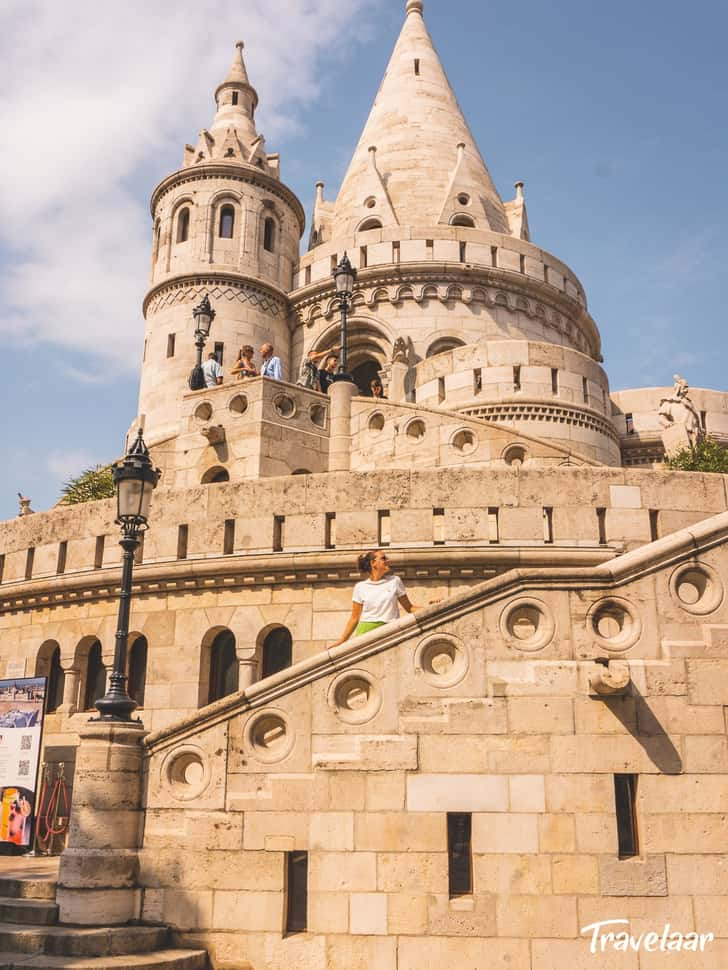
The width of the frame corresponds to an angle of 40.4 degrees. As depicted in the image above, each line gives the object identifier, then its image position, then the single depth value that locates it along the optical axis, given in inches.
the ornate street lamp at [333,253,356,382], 706.8
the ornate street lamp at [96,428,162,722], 346.0
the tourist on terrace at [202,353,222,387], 738.2
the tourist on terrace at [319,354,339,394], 779.1
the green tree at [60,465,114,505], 793.6
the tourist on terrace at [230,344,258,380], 715.4
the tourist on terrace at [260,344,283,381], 695.1
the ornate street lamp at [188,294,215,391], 756.6
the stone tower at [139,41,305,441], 1095.0
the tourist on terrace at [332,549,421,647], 344.2
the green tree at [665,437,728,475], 744.3
